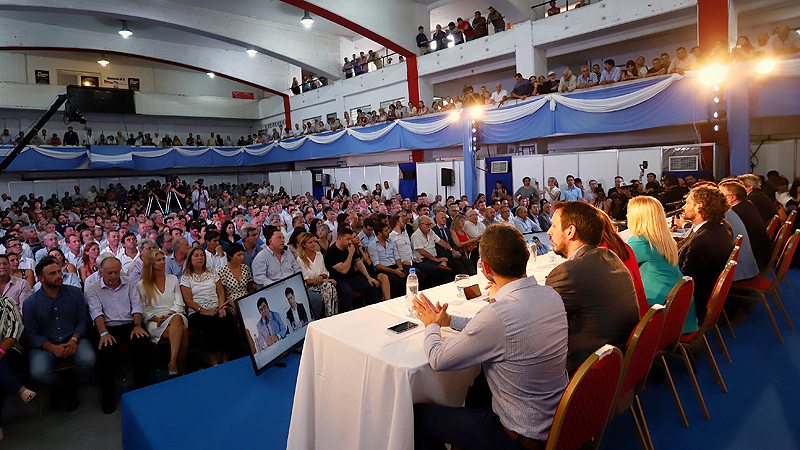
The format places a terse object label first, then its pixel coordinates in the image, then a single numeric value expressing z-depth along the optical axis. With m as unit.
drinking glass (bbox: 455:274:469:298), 2.87
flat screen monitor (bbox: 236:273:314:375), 3.04
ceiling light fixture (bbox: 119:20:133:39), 15.81
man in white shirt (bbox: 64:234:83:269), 5.59
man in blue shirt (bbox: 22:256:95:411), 3.24
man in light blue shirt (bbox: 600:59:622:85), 10.32
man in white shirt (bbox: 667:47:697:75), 8.65
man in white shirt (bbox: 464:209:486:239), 6.50
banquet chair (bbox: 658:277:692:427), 2.31
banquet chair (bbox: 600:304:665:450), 1.90
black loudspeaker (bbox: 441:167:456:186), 13.48
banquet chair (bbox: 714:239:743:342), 3.05
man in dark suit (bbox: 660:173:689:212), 7.39
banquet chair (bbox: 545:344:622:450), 1.50
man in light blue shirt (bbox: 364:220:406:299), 5.32
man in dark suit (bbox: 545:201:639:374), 2.03
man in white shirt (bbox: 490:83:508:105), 11.93
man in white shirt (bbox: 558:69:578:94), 10.63
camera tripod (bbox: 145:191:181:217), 11.91
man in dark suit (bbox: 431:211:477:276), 5.98
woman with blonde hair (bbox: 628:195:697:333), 2.89
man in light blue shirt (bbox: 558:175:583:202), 10.73
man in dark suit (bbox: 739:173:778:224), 5.68
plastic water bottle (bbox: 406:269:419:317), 2.54
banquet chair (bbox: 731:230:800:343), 3.66
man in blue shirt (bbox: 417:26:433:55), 15.27
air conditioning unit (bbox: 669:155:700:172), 9.42
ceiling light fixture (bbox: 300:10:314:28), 15.02
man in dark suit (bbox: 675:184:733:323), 3.27
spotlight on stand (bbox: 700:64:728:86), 8.30
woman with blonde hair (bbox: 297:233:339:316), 4.54
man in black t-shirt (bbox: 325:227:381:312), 4.71
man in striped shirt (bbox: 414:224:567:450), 1.61
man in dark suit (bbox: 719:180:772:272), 4.29
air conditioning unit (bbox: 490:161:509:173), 12.62
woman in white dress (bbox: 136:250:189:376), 3.57
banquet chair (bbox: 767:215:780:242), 5.05
